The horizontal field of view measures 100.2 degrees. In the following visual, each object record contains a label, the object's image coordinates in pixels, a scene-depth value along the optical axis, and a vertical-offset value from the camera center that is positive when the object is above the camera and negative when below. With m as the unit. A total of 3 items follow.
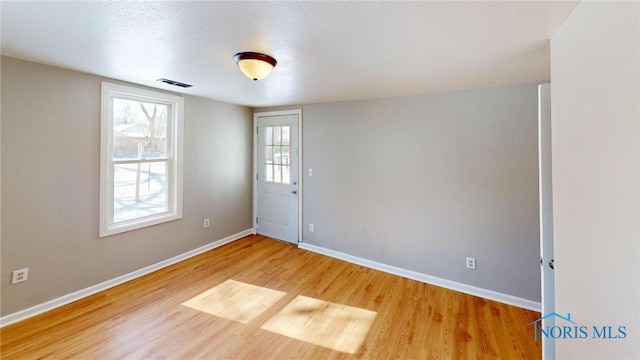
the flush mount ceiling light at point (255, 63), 1.90 +0.88
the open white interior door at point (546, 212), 1.68 -0.17
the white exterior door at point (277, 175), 4.26 +0.15
